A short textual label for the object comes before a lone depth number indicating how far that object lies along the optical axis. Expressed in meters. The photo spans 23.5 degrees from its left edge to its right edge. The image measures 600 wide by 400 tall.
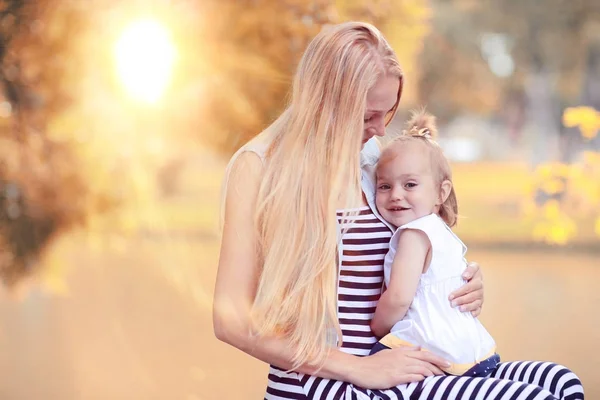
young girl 2.33
